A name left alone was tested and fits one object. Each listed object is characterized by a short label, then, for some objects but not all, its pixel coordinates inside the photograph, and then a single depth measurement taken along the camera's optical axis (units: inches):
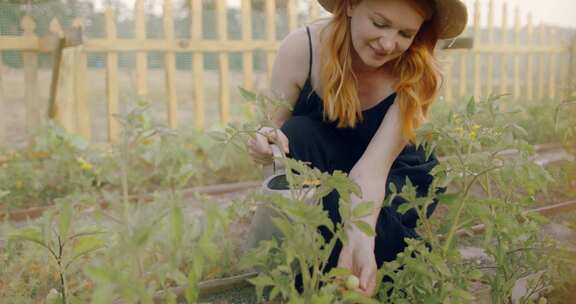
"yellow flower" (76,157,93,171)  140.5
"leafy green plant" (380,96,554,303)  50.1
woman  73.9
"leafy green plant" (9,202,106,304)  42.0
